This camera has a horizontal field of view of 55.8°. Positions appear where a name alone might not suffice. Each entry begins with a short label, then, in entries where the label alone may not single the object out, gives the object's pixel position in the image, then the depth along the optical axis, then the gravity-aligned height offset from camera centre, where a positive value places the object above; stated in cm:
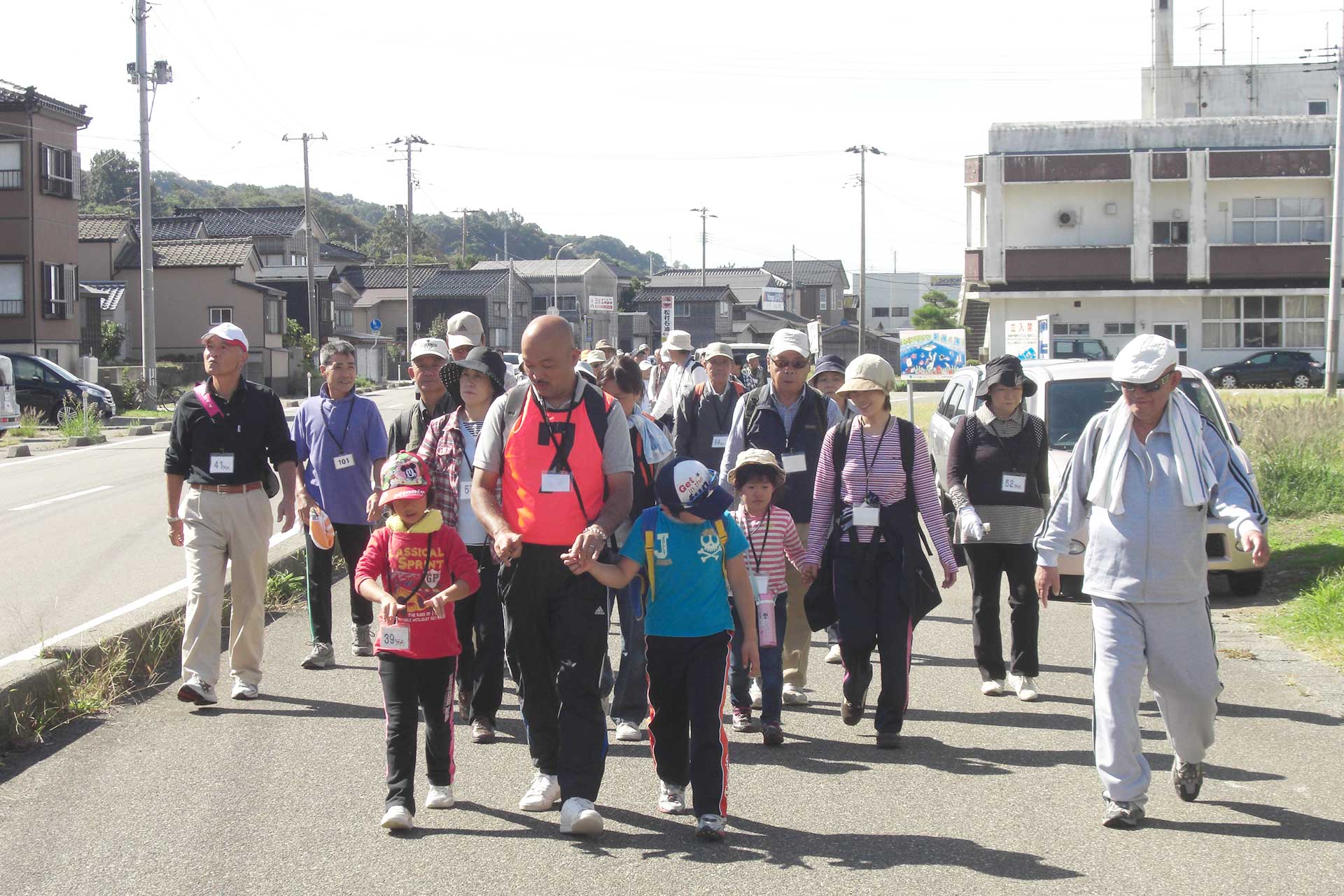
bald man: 505 -56
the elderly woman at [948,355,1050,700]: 737 -76
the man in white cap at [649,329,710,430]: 1273 +0
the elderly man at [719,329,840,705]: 747 -33
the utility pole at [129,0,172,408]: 3341 +459
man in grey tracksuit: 510 -77
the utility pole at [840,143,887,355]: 5897 +701
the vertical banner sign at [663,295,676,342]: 7207 +365
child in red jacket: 517 -98
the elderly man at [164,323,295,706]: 691 -74
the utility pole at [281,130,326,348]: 5547 +523
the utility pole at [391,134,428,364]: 5531 +765
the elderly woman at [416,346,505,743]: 636 -73
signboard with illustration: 1977 +29
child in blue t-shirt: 507 -97
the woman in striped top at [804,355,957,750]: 644 -81
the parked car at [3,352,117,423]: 3173 -37
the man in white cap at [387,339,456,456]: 741 -10
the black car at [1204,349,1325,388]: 4459 +7
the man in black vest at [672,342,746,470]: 841 -31
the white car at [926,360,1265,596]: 984 -33
